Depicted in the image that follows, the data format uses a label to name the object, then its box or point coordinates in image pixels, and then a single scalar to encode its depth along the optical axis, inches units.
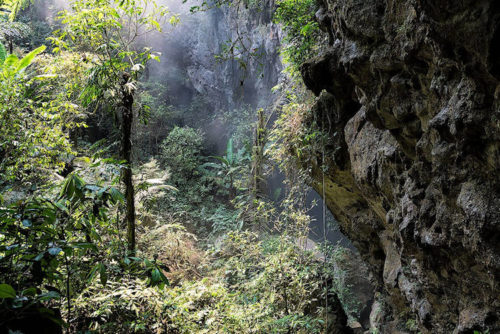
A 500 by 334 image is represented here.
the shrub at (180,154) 489.7
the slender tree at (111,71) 130.3
